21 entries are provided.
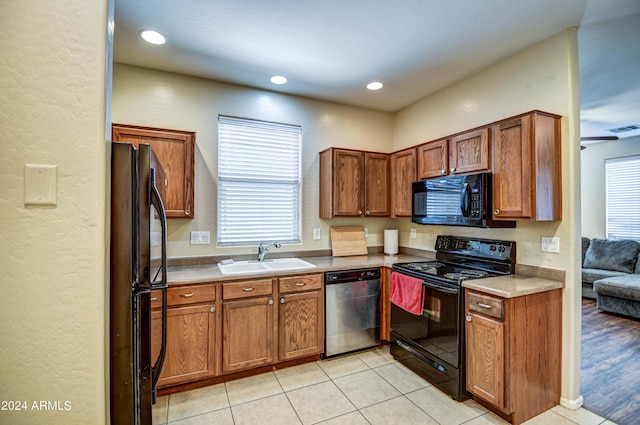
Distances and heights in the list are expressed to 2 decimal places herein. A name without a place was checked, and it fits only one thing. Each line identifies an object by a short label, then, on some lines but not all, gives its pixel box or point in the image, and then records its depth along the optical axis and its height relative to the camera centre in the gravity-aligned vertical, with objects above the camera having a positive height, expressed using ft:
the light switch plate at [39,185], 3.25 +0.31
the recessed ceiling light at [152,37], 7.32 +4.43
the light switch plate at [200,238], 9.52 -0.80
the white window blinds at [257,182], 10.17 +1.11
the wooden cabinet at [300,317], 8.73 -3.12
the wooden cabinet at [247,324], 8.07 -3.09
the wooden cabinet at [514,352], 6.47 -3.15
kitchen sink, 8.68 -1.69
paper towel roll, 12.14 -1.18
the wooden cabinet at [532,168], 7.03 +1.10
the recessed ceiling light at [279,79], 9.68 +4.40
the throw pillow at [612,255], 14.76 -2.16
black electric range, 7.47 -2.73
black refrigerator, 3.68 -0.86
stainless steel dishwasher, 9.36 -3.14
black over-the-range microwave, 8.04 +0.35
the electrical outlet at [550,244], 7.39 -0.79
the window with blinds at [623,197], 16.15 +0.86
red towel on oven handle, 8.46 -2.38
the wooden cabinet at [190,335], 7.48 -3.14
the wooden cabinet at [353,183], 10.76 +1.10
